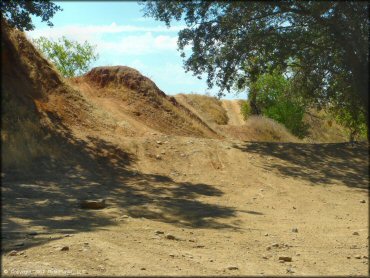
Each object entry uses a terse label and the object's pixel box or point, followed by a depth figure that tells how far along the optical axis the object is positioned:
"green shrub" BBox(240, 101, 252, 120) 44.41
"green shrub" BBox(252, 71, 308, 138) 35.62
